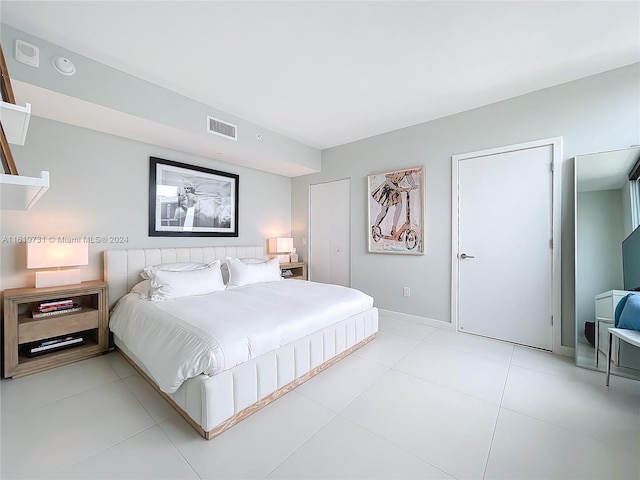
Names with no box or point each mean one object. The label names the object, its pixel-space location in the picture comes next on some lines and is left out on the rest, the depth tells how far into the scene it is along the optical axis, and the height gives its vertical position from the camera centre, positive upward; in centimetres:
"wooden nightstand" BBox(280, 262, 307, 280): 453 -56
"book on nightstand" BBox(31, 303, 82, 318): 232 -65
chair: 189 -72
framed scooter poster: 353 +39
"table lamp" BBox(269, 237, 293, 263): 450 -13
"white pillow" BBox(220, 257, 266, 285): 354 -37
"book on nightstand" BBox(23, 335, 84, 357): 231 -95
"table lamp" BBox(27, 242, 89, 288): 232 -19
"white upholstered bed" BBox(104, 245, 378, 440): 157 -94
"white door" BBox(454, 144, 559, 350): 274 -7
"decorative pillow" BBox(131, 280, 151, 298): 265 -51
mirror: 231 -4
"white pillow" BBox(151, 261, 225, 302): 254 -45
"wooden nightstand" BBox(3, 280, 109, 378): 213 -76
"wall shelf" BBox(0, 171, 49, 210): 85 +19
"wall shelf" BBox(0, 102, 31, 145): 96 +50
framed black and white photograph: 329 +53
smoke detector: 205 +137
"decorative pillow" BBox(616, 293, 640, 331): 206 -59
